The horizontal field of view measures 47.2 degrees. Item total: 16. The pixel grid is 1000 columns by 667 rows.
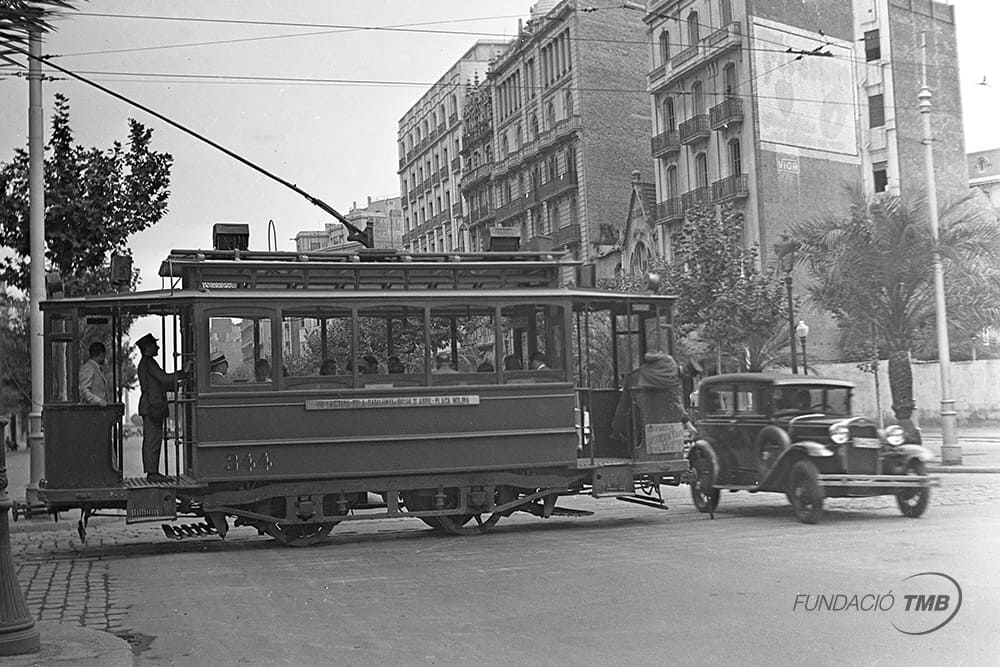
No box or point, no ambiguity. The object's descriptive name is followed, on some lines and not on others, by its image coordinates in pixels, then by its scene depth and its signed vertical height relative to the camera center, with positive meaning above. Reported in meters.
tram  11.88 +0.08
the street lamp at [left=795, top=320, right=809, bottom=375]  24.52 +1.21
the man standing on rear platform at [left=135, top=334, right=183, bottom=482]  12.23 +0.15
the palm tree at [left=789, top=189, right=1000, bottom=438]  19.34 +1.89
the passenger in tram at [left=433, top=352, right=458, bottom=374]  12.60 +0.41
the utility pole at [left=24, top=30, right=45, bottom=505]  14.13 +1.99
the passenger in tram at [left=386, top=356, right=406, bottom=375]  12.50 +0.41
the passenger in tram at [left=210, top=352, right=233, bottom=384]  12.01 +0.44
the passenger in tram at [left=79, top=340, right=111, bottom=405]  11.84 +0.38
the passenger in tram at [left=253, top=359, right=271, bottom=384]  12.09 +0.40
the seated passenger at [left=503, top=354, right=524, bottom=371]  12.83 +0.40
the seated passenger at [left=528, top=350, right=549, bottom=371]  12.98 +0.41
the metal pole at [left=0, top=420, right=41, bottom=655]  6.48 -1.11
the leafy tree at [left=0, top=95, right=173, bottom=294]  12.67 +2.59
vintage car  12.49 -0.70
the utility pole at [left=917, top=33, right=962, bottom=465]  18.73 +0.79
